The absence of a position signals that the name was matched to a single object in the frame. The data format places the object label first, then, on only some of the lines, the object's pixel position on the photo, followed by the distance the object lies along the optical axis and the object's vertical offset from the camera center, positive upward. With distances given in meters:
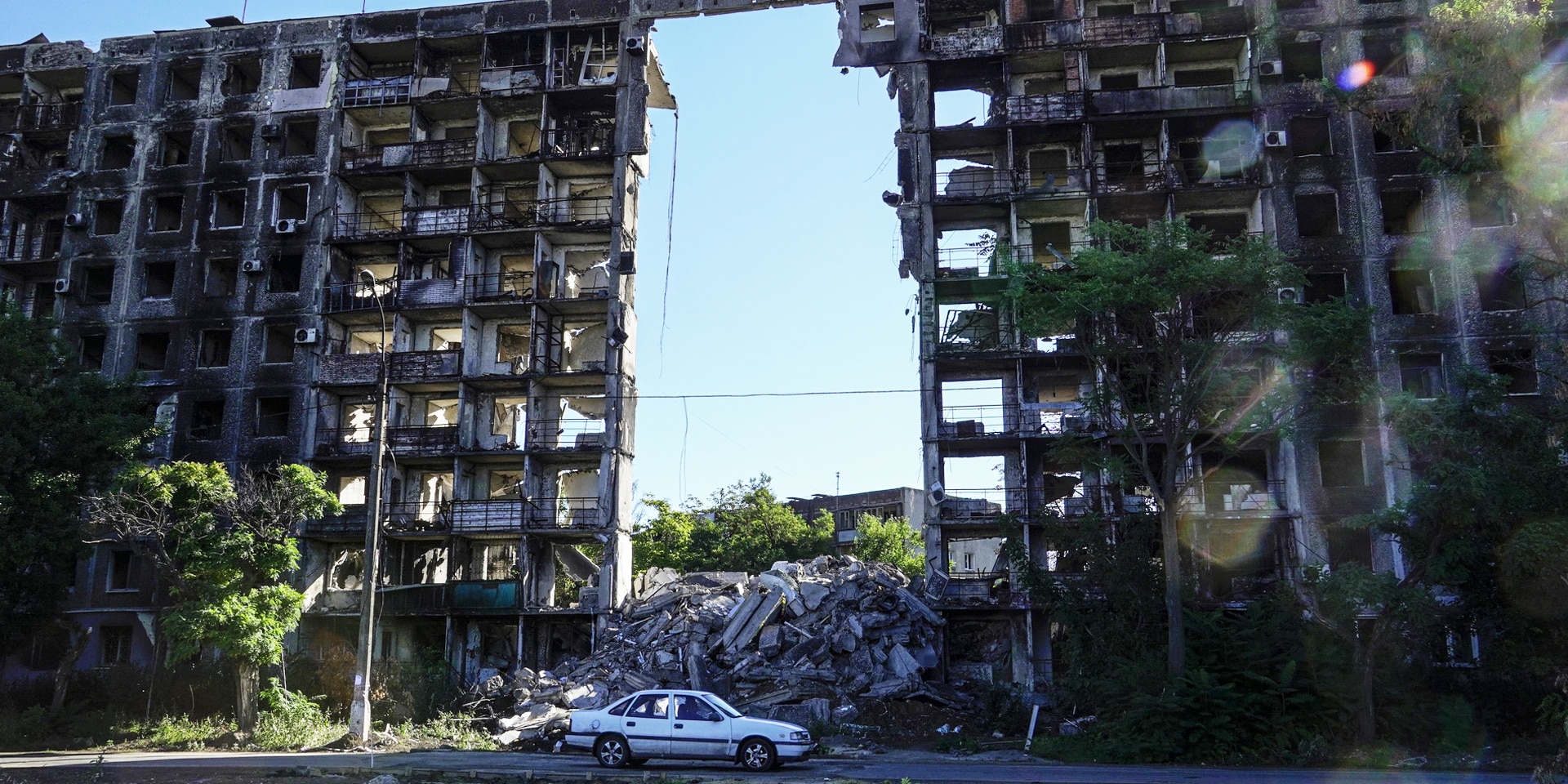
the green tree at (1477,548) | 24.73 +1.49
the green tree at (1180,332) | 26.50 +6.71
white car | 20.05 -1.98
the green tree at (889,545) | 64.75 +4.07
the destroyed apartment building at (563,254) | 36.53 +12.75
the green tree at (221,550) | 28.78 +1.73
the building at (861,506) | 81.12 +7.90
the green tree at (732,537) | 56.78 +4.13
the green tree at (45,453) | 30.80 +4.46
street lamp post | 25.77 +0.12
